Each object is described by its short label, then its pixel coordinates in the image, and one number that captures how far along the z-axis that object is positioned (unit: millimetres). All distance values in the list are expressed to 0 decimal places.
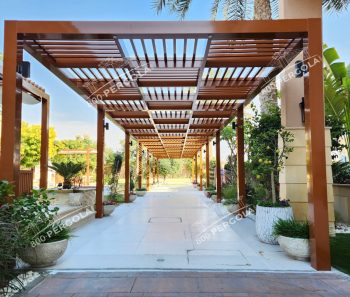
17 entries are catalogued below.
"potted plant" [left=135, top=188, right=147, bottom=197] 17375
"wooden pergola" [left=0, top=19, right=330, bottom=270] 4688
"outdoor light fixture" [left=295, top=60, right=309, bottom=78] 4852
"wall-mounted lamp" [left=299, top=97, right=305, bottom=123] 6570
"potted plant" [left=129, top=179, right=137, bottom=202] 14423
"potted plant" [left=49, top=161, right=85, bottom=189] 9625
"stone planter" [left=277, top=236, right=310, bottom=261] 4906
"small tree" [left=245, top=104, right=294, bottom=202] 6305
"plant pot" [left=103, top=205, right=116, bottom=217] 9862
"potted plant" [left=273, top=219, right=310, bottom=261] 4918
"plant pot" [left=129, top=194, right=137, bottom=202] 14322
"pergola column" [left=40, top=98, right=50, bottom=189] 8947
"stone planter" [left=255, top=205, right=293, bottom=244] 5844
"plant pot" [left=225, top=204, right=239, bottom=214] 10050
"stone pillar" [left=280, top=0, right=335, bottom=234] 6625
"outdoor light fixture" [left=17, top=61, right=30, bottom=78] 4887
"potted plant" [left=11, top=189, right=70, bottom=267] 4314
